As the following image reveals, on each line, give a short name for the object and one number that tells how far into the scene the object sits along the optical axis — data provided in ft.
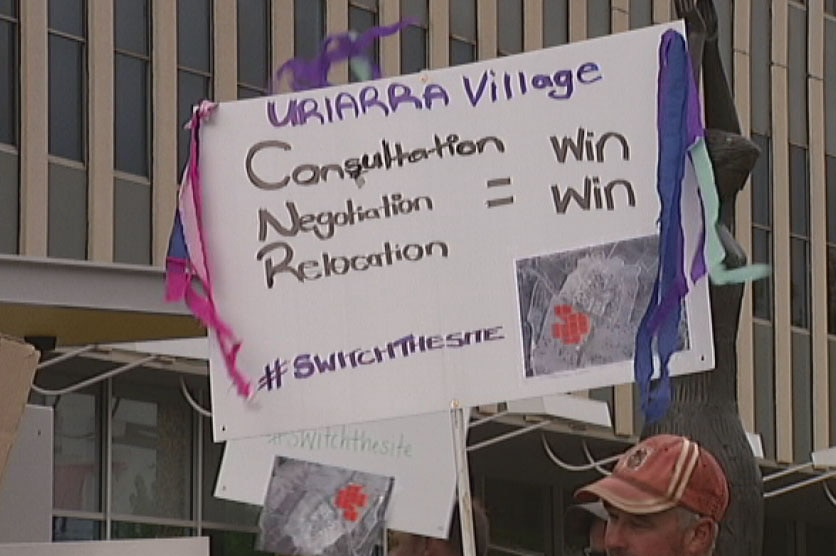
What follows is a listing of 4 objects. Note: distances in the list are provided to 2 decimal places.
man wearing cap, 23.70
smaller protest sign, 44.12
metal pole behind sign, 26.21
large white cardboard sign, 27.69
